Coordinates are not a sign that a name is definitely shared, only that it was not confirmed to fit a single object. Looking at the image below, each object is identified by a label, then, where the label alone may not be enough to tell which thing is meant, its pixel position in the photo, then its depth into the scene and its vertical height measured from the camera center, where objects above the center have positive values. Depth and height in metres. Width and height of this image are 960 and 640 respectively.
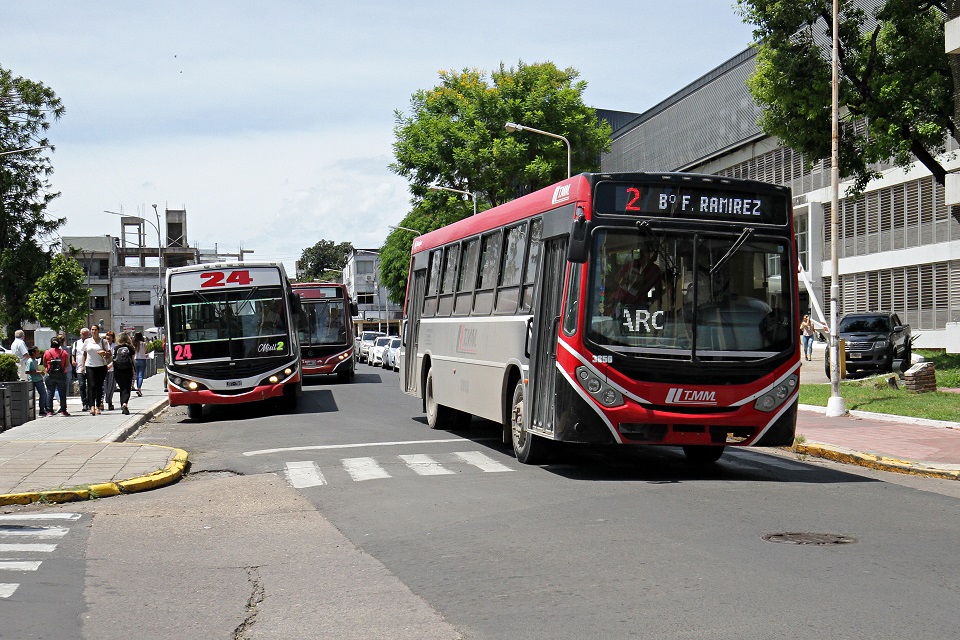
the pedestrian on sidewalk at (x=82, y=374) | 23.00 -1.25
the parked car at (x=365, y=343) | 58.16 -1.56
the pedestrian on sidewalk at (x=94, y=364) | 22.08 -0.95
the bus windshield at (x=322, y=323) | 37.00 -0.31
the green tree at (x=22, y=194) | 55.75 +6.30
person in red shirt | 22.61 -1.19
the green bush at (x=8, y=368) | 21.77 -0.98
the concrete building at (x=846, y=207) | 40.22 +3.98
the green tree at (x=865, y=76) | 27.70 +6.03
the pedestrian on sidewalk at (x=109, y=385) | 24.06 -1.50
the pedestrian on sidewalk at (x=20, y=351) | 23.70 -0.72
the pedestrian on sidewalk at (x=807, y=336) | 42.00 -1.10
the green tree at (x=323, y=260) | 144.50 +7.16
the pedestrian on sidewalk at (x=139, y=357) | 32.47 -1.24
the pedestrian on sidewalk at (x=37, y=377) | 22.64 -1.21
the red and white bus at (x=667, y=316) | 11.55 -0.07
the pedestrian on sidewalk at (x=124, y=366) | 22.94 -1.03
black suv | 30.08 -0.95
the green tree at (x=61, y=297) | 57.38 +1.12
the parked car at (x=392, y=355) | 48.45 -1.89
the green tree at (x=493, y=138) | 51.88 +8.38
